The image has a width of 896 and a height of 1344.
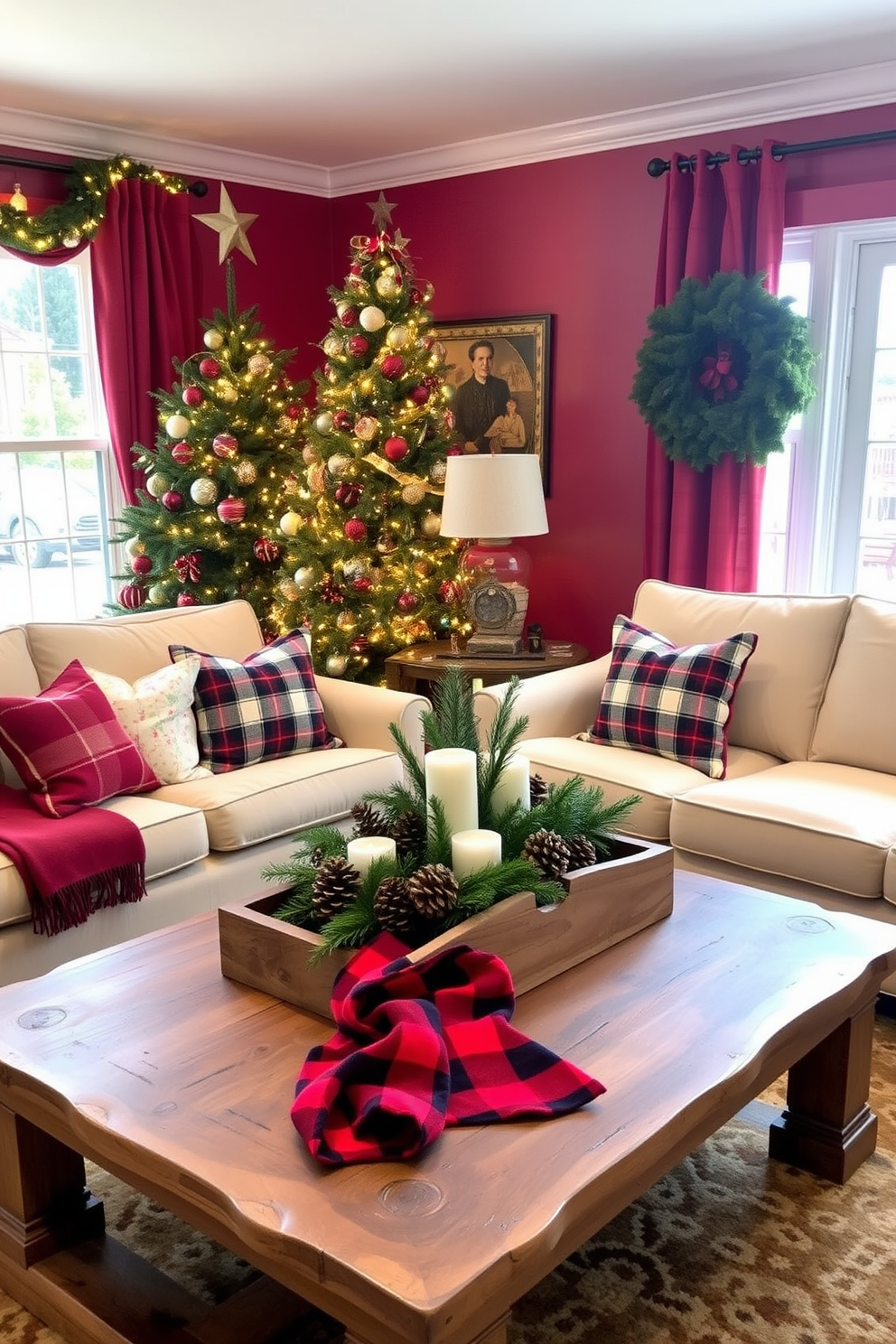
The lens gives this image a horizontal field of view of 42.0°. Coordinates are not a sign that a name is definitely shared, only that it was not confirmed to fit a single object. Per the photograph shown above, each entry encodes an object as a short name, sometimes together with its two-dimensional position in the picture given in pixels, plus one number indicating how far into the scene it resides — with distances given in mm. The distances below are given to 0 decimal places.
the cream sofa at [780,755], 2854
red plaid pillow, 2869
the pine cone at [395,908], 1888
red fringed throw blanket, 2621
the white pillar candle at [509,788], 2174
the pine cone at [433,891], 1867
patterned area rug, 1850
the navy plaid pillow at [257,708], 3355
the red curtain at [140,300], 4641
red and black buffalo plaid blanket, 1520
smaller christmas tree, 4621
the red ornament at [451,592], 4535
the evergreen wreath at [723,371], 3910
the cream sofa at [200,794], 2779
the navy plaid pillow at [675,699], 3379
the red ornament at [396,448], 4414
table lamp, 4051
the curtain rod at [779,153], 3814
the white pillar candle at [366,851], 2000
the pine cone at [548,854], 2047
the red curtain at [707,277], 4023
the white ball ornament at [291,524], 4535
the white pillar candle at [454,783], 2027
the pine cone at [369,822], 2139
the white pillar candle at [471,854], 1979
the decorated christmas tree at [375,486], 4469
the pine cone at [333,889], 1968
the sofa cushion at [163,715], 3193
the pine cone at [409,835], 2090
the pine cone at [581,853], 2145
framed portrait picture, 4906
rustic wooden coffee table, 1347
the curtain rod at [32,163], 4281
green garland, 4324
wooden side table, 4117
